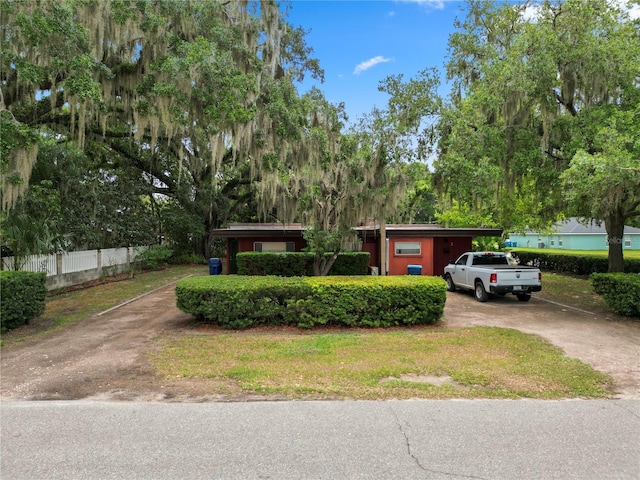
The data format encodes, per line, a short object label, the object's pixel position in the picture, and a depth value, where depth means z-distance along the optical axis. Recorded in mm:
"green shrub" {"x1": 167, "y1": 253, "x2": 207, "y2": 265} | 26453
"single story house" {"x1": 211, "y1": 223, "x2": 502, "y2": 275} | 17484
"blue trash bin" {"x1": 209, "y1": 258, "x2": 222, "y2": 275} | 19172
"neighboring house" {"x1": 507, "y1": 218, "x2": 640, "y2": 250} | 40950
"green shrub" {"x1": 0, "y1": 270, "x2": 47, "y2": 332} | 7559
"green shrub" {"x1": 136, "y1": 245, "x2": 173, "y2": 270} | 21386
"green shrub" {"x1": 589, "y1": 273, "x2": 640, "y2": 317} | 8867
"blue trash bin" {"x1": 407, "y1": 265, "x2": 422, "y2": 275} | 16766
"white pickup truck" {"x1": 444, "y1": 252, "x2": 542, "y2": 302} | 11547
